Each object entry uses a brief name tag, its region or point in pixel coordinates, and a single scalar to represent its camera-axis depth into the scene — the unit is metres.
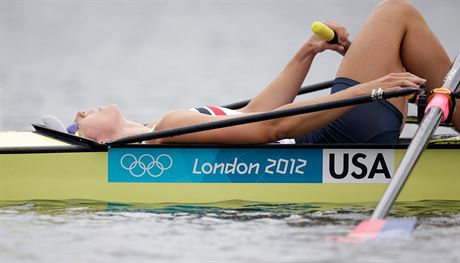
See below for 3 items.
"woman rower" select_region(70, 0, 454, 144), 16.23
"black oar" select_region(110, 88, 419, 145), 15.59
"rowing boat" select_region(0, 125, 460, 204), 16.42
